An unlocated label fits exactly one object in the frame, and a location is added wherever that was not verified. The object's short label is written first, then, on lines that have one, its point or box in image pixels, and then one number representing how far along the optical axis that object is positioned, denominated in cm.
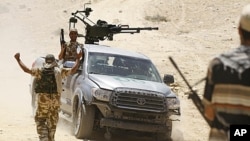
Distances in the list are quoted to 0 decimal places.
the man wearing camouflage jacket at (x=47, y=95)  1733
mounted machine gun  3481
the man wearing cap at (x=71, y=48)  2355
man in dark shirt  724
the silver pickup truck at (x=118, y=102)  1969
